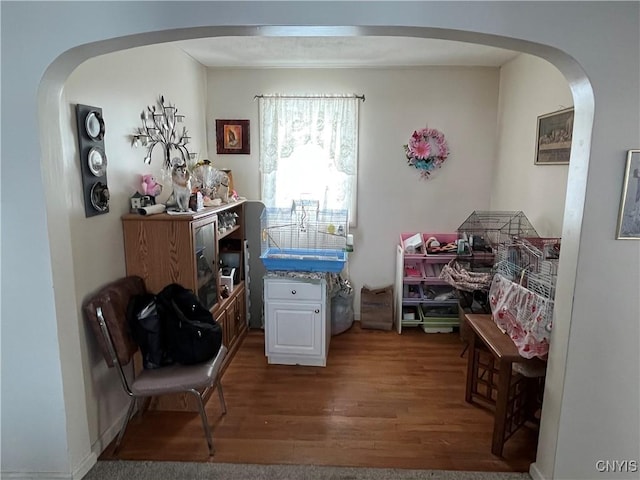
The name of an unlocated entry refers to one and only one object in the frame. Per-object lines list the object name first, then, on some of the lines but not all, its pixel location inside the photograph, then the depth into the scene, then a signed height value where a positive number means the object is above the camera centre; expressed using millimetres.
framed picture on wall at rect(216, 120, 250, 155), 3885 +406
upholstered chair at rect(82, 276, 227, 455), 2061 -948
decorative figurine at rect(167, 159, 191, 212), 2660 -60
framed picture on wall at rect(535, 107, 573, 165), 2639 +322
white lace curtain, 3789 +285
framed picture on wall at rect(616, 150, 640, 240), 1609 -65
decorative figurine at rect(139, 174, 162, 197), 2586 -49
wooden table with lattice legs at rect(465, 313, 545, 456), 2131 -1122
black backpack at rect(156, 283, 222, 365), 2211 -830
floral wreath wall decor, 3807 +311
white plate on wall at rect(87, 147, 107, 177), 2067 +81
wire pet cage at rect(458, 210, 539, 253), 3238 -382
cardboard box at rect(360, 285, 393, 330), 3912 -1226
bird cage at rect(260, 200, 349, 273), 3043 -488
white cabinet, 3053 -1056
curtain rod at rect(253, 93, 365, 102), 3760 +777
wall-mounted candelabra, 2643 +327
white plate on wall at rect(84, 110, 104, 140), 2029 +265
